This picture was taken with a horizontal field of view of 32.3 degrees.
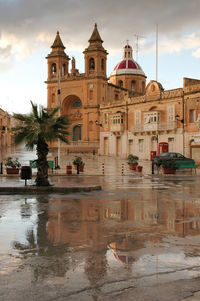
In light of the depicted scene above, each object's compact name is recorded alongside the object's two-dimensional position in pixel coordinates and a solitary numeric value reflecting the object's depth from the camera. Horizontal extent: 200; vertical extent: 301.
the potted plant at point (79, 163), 24.06
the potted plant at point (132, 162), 27.85
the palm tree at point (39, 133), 14.82
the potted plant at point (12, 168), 21.80
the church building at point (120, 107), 40.97
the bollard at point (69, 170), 22.66
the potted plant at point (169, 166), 23.95
